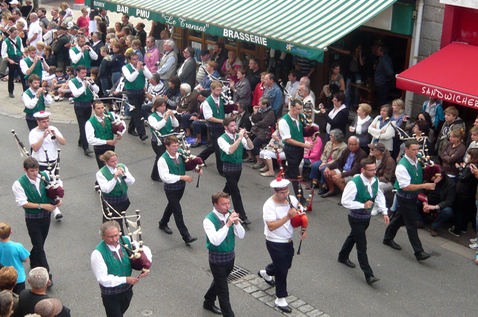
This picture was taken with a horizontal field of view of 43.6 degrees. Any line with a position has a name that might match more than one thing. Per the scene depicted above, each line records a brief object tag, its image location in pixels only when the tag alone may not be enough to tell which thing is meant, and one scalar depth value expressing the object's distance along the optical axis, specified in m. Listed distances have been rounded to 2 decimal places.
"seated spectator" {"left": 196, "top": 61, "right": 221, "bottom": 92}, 13.67
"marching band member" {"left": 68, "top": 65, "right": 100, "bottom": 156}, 12.39
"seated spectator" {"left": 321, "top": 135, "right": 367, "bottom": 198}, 10.31
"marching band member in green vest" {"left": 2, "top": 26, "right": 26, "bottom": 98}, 16.50
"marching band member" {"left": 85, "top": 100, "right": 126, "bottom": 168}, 10.32
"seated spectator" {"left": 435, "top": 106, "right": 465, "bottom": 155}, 10.23
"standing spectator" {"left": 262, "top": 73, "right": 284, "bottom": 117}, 12.35
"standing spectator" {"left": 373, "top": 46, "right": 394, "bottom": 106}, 12.85
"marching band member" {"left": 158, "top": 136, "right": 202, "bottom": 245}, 8.82
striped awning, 11.20
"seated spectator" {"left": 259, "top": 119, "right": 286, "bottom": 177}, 11.69
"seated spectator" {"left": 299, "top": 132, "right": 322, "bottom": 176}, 11.29
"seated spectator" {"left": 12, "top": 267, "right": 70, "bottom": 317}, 6.07
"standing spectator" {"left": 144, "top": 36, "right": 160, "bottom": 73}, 15.70
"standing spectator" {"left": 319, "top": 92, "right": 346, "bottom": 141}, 11.38
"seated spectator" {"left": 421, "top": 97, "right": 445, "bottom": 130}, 11.09
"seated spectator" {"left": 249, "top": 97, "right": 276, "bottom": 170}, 11.94
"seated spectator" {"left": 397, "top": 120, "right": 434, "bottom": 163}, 9.83
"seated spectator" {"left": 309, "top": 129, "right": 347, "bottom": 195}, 10.78
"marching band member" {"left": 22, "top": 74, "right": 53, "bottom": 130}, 11.66
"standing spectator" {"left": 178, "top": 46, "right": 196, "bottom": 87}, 14.65
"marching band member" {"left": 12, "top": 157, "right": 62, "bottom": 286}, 7.76
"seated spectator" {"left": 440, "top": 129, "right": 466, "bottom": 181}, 9.44
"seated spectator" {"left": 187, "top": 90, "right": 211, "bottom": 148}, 12.84
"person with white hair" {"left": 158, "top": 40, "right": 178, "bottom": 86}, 15.21
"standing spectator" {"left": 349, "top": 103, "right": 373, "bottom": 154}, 10.99
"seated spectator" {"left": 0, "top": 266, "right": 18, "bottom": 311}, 6.20
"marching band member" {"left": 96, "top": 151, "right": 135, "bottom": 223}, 8.34
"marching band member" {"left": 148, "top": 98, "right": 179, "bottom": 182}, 10.84
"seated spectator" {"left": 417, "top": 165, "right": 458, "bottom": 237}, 9.21
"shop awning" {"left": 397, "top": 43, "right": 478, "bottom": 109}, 9.91
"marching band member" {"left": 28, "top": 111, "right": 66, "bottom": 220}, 9.79
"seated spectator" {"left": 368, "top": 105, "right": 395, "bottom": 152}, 10.62
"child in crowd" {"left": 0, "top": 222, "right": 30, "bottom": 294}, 6.96
